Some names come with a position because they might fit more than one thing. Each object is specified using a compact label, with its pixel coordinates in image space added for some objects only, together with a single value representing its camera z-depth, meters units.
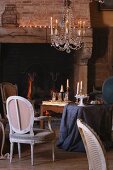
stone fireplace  9.24
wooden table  6.55
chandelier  7.65
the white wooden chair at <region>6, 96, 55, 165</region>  5.09
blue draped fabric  5.78
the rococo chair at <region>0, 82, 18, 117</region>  7.63
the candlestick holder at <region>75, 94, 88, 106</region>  5.95
